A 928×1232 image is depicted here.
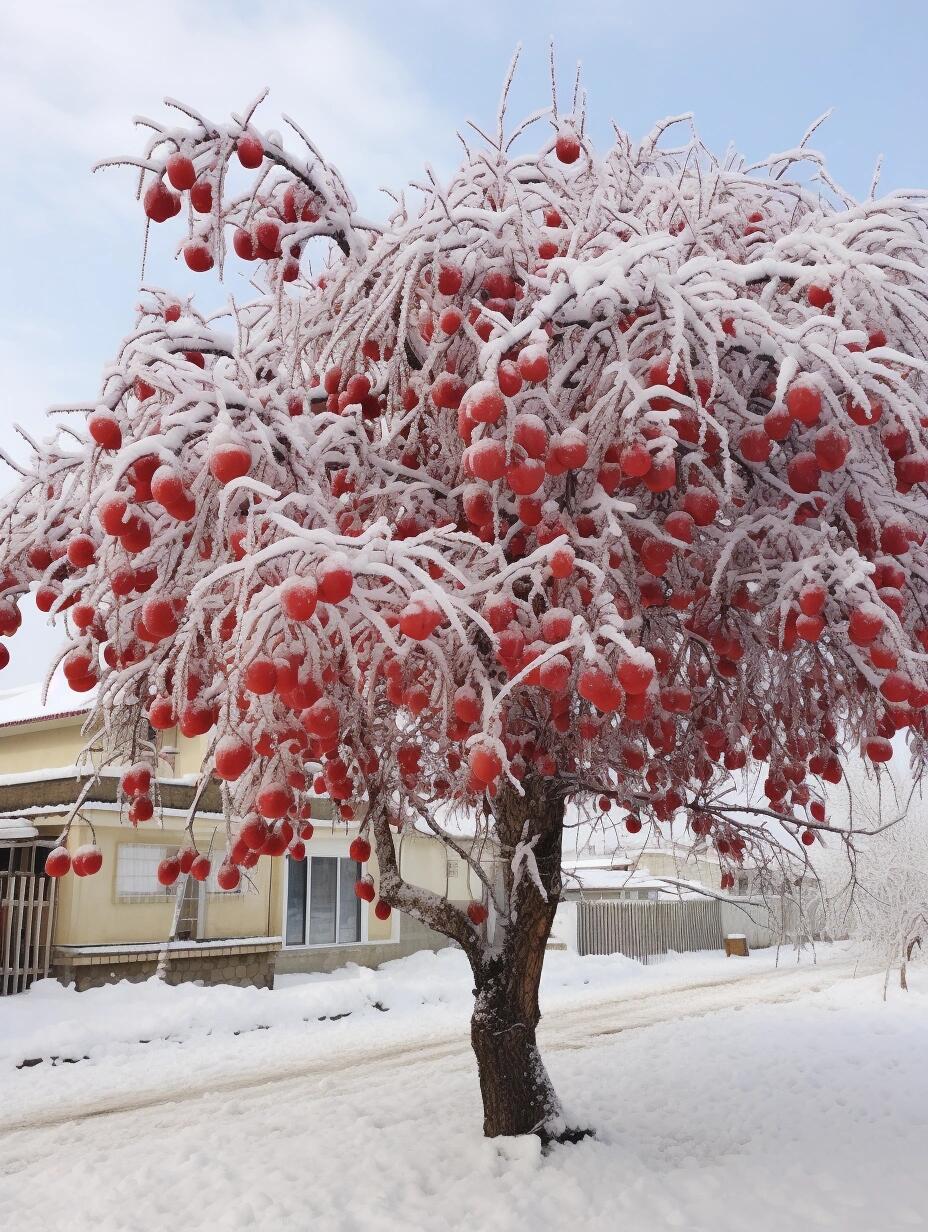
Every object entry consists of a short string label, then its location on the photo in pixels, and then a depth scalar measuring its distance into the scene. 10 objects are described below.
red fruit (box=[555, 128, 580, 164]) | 4.97
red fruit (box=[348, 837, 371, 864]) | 6.04
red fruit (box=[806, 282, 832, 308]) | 4.07
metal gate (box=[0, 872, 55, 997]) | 13.77
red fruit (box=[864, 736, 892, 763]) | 4.59
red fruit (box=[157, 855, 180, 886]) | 5.71
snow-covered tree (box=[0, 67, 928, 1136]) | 3.46
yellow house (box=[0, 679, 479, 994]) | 14.37
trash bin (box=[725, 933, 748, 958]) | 26.72
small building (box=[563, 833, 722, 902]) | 29.66
